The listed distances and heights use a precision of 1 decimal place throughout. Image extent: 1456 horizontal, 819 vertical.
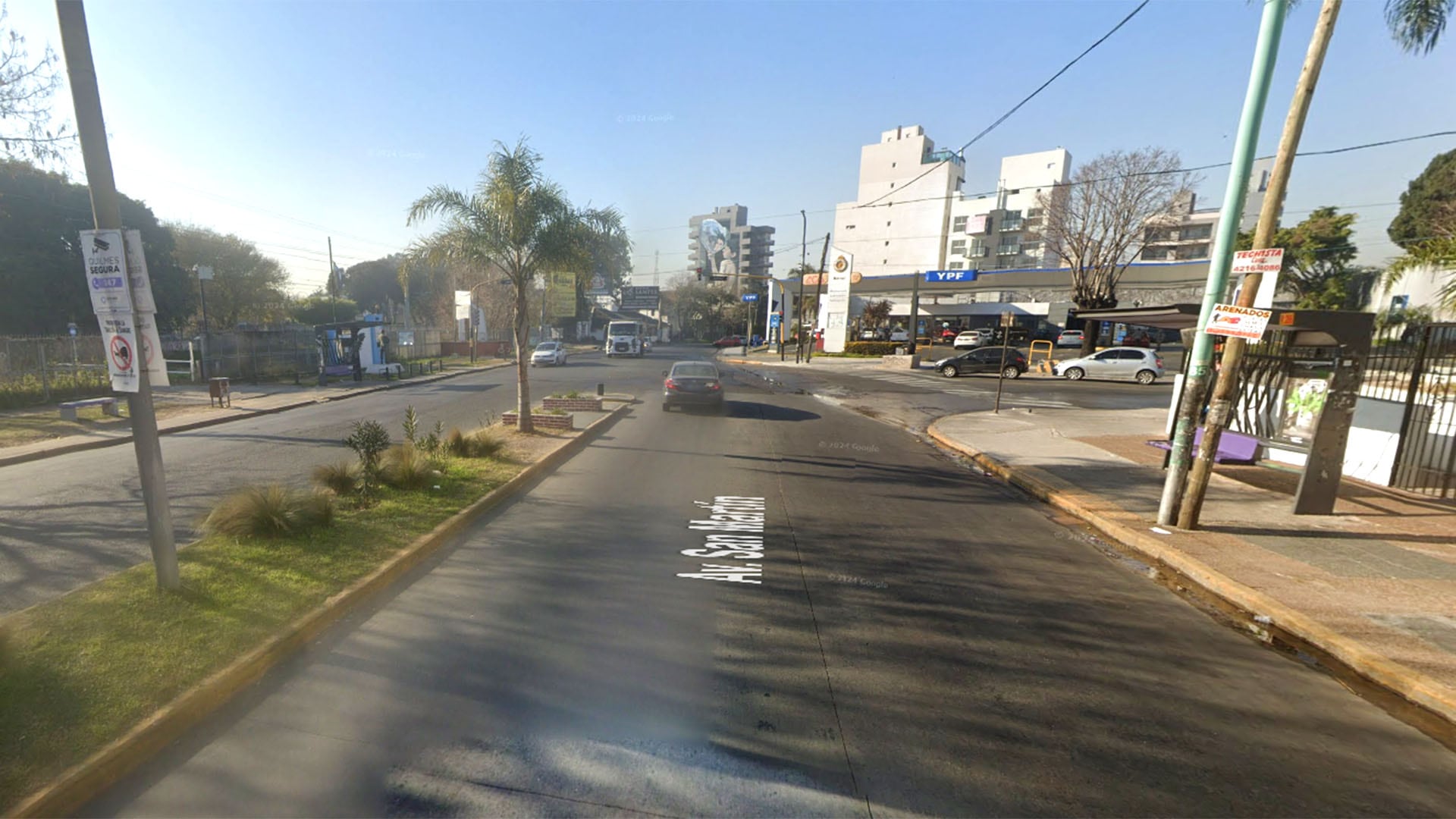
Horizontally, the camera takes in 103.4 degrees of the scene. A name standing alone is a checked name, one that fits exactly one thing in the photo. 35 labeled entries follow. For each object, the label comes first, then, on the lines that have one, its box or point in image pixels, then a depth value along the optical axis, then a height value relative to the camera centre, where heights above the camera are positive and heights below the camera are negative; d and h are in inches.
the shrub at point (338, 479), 288.4 -85.5
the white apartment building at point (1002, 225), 2866.6 +521.4
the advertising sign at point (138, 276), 160.9 +6.8
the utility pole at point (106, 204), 155.7 +26.6
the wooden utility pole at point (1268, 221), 233.5 +50.1
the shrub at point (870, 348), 1696.4 -66.3
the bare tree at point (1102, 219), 1239.5 +255.8
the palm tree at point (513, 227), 444.5 +66.8
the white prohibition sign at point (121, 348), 161.8 -13.5
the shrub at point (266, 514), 223.5 -81.8
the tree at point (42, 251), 1008.5 +83.5
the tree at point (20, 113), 352.8 +113.4
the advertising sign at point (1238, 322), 234.2 +6.8
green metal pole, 235.8 +52.0
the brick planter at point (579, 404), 601.7 -92.9
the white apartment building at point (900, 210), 3004.4 +618.2
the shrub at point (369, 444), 294.7 -70.2
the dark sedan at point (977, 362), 1169.4 -66.8
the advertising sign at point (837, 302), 1635.1 +64.9
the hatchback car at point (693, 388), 633.6 -75.5
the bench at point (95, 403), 529.0 -101.7
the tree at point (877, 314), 2081.7 +41.7
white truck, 1854.1 -73.1
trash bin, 652.1 -102.1
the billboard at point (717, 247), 5108.3 +648.4
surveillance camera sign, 158.4 +8.0
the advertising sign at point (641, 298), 3720.5 +125.5
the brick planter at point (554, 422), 491.5 -91.1
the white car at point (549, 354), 1375.5 -95.4
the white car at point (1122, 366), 1047.6 -57.4
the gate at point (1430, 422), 312.0 -44.8
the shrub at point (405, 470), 297.1 -82.8
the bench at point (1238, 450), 402.3 -78.1
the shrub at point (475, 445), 376.5 -86.9
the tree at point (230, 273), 1679.4 +94.2
